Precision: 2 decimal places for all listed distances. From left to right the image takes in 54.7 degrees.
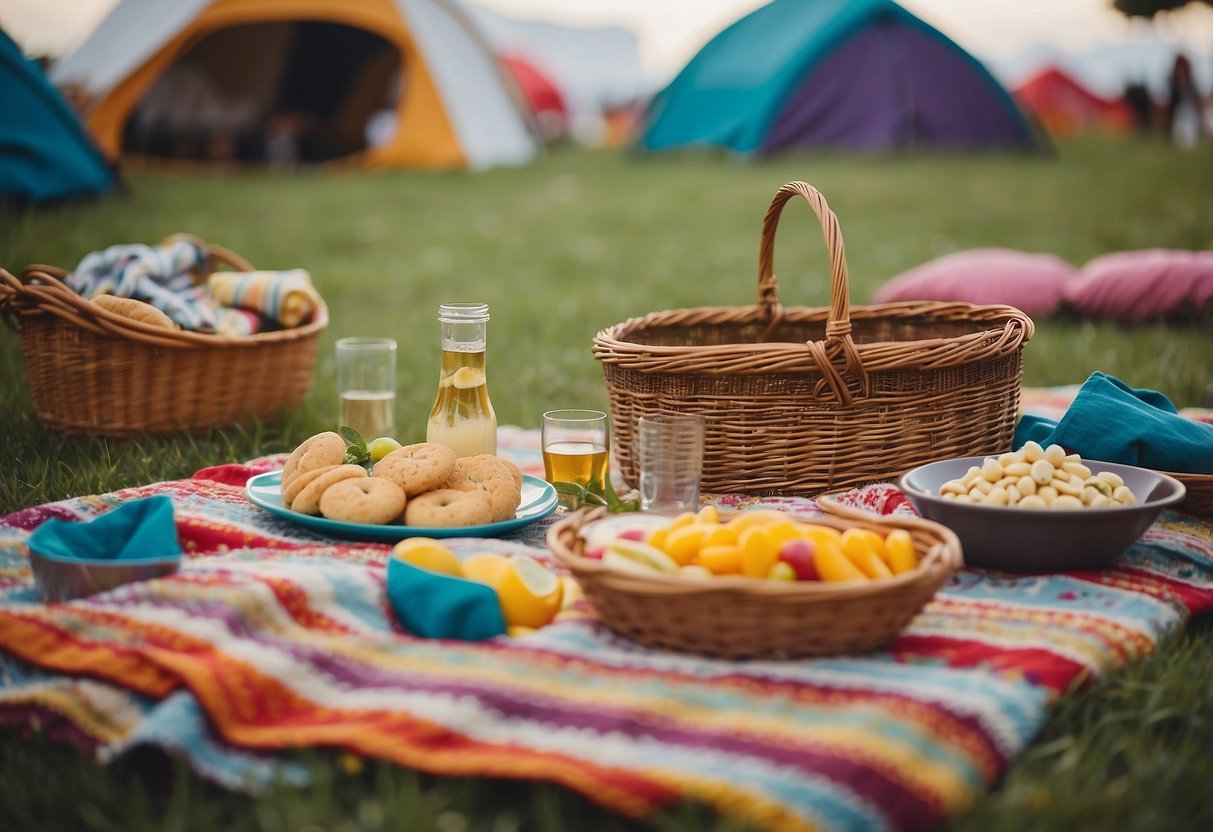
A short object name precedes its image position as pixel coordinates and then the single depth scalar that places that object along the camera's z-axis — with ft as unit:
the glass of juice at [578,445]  7.93
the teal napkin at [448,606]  5.90
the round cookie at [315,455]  7.57
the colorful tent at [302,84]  32.83
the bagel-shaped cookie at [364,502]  7.09
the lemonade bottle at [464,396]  7.84
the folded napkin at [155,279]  10.28
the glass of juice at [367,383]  9.70
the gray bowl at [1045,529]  6.55
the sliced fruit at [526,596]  6.12
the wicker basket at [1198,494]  7.63
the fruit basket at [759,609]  5.30
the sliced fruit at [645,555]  5.67
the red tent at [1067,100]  62.64
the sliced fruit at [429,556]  6.26
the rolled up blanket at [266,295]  10.92
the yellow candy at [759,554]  5.56
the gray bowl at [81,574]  6.09
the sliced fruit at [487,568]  6.17
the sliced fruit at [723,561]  5.64
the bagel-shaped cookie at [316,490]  7.27
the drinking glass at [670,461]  7.11
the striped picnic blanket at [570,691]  4.58
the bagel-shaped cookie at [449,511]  7.14
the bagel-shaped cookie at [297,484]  7.38
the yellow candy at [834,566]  5.53
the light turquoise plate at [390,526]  7.07
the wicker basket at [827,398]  7.79
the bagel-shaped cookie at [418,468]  7.27
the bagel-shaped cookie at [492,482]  7.30
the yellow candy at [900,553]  5.79
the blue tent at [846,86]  36.94
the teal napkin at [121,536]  6.36
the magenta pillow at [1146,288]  15.42
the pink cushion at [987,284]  15.79
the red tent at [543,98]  58.59
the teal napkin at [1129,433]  7.93
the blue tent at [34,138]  21.12
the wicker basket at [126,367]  9.54
